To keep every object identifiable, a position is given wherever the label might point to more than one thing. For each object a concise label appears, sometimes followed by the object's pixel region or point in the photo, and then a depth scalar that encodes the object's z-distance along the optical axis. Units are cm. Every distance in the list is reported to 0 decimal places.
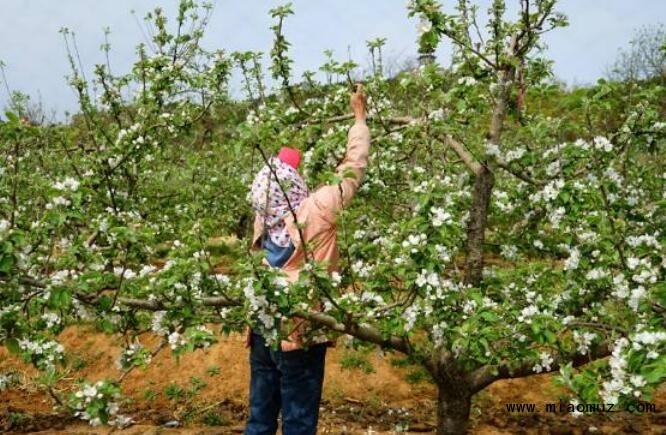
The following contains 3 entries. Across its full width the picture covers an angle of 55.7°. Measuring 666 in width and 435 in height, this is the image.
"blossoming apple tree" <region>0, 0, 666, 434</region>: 315
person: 362
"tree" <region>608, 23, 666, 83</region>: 3334
